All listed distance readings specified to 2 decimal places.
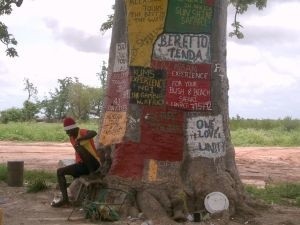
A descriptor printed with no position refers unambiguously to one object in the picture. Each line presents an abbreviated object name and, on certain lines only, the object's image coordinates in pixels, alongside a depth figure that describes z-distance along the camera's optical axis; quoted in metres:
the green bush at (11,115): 42.41
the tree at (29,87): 49.91
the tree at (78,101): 49.97
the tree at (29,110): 43.35
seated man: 8.56
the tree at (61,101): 49.25
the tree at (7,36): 12.62
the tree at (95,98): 50.60
